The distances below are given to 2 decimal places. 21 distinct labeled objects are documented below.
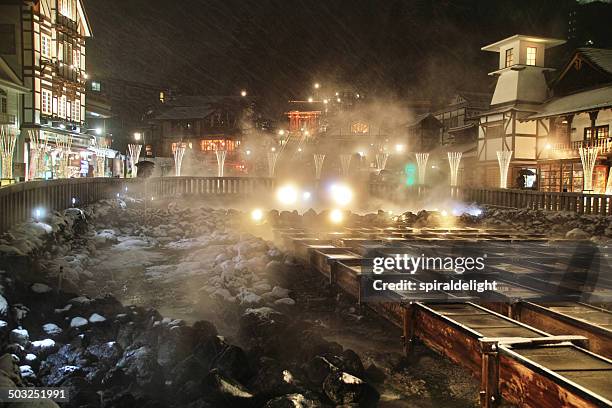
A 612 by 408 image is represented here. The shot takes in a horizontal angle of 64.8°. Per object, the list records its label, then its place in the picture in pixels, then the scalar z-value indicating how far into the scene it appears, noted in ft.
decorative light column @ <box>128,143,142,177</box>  146.90
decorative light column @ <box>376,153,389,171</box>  186.75
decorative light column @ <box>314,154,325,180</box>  159.84
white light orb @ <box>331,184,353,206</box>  127.65
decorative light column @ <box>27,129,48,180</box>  95.81
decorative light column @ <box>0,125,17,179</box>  79.30
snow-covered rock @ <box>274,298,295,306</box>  40.14
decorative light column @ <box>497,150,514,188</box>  112.16
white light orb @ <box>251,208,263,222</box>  82.82
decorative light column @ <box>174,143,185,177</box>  153.46
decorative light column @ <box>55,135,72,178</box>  110.27
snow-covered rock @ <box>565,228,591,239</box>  61.98
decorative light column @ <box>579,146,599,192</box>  90.78
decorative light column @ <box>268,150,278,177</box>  159.39
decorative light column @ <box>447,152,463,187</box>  124.16
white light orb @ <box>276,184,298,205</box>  124.98
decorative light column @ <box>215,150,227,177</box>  157.58
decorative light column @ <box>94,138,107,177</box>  141.04
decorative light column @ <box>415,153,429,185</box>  139.54
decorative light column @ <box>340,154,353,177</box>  164.81
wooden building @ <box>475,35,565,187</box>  116.16
